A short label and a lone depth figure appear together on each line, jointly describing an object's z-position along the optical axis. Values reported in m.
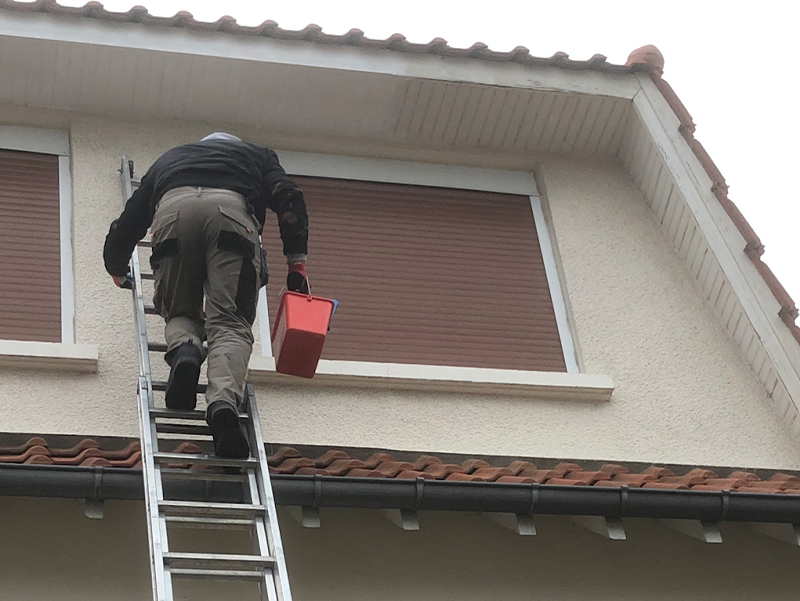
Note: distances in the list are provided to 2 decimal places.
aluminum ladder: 4.63
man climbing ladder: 5.49
